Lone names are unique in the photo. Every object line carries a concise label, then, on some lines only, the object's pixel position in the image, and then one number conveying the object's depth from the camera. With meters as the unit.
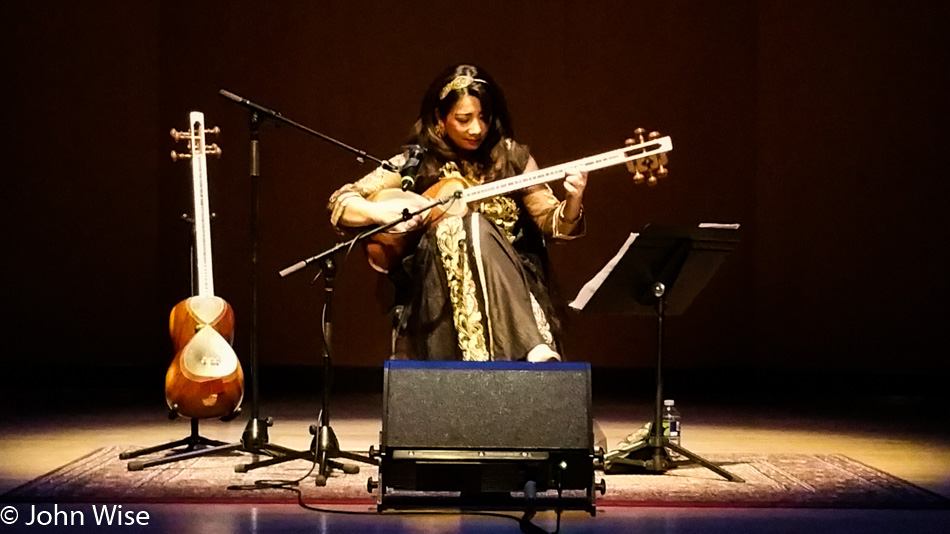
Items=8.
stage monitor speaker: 5.55
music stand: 6.65
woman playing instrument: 6.58
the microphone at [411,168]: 6.67
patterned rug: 6.20
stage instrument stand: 7.17
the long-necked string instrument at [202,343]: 7.10
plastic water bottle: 7.73
